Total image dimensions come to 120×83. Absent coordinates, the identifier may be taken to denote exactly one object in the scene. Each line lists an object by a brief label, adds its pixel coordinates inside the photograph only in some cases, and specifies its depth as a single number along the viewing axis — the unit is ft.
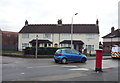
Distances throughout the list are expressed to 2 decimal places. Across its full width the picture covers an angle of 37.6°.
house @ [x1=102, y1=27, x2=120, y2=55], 171.22
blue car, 57.26
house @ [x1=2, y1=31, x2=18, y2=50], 213.25
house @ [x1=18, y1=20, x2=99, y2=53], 145.69
